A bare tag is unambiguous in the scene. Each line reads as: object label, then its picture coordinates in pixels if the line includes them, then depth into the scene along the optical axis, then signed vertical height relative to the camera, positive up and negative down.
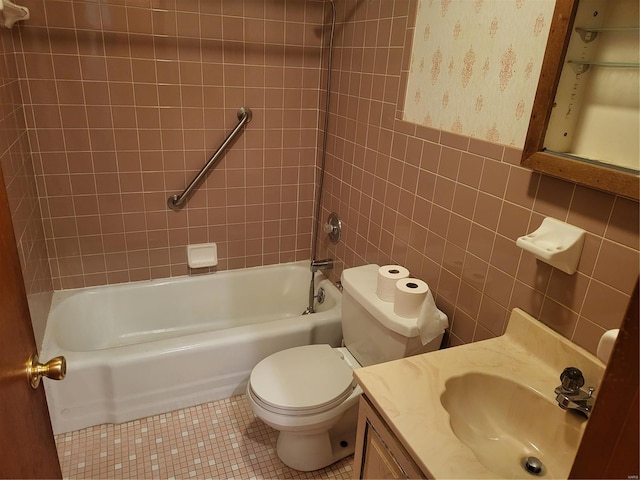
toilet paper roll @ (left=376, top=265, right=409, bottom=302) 1.56 -0.67
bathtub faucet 2.44 -1.07
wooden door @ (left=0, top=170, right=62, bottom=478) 0.73 -0.55
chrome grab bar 2.31 -0.48
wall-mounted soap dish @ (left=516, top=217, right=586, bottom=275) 1.09 -0.37
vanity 1.01 -0.72
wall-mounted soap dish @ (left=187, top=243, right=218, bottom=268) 2.49 -1.00
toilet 1.55 -1.09
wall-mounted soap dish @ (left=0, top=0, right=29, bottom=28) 1.53 +0.14
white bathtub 1.89 -1.26
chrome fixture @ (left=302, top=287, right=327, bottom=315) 2.50 -1.19
